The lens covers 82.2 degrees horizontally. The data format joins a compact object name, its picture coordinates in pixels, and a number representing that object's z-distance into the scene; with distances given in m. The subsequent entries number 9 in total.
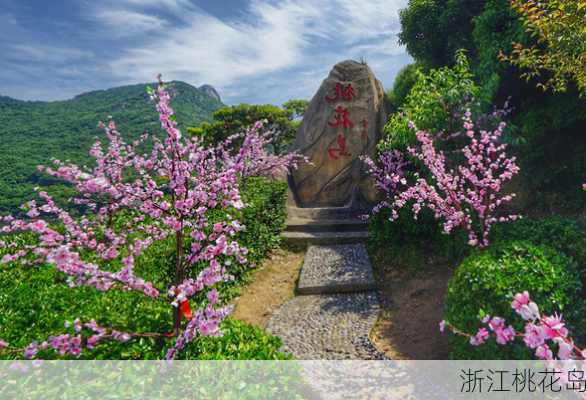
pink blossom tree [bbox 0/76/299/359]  2.33
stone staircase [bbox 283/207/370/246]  9.44
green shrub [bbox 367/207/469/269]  6.91
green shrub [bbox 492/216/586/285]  4.61
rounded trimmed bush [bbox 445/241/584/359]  3.57
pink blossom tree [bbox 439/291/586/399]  1.54
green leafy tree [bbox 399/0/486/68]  13.47
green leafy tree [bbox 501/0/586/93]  4.93
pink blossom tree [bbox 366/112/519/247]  5.27
